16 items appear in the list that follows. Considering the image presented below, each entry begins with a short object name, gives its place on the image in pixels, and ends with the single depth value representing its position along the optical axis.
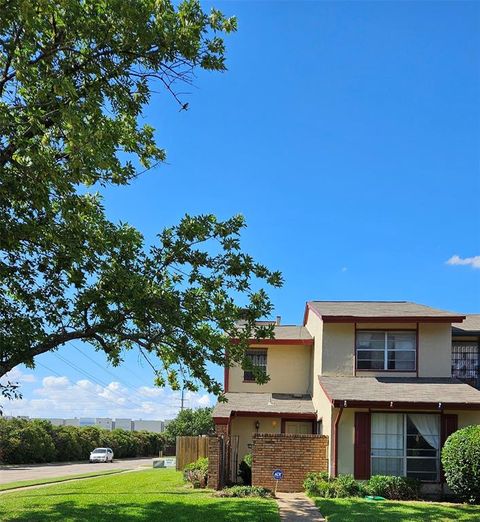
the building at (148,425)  103.06
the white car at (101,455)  46.69
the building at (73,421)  98.81
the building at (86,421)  109.24
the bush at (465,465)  15.23
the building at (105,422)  102.38
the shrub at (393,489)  16.41
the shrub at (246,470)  19.82
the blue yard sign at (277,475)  17.27
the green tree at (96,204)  8.67
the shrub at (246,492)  16.05
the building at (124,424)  102.56
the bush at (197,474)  18.35
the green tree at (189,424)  60.88
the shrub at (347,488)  16.28
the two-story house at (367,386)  17.73
